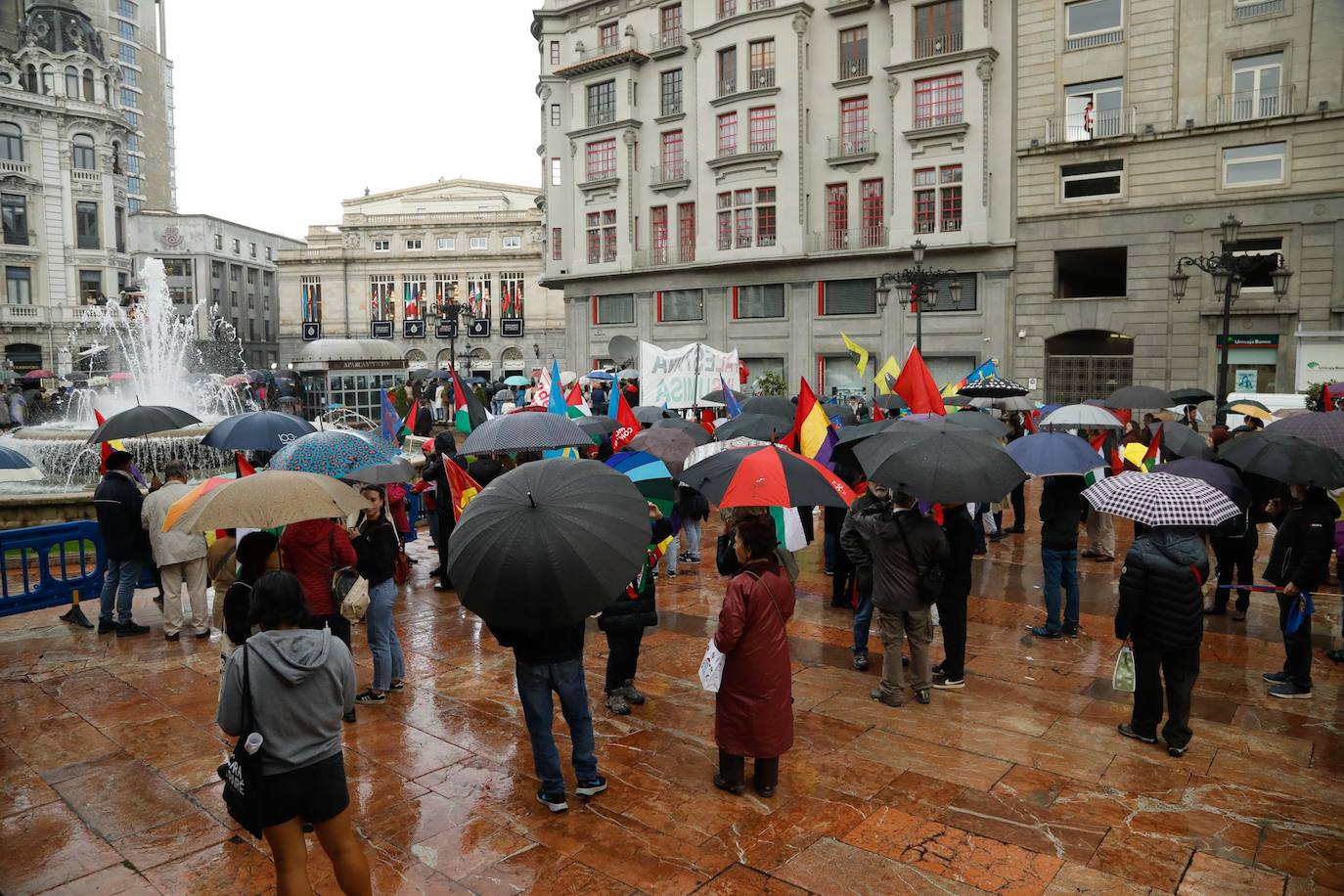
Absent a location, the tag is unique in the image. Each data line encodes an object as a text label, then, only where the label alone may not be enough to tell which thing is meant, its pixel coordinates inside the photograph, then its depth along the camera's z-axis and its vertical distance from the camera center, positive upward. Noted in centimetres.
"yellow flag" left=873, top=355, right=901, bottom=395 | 1791 -35
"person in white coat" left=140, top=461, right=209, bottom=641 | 796 -171
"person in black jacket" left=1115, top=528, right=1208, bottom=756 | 557 -162
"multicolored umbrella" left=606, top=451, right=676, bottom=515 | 709 -92
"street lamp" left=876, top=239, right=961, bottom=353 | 2119 +181
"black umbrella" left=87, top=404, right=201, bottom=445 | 868 -56
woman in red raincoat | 496 -167
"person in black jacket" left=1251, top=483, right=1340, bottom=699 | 646 -152
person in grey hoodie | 369 -147
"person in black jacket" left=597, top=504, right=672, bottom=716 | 614 -182
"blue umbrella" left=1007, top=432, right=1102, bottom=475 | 784 -89
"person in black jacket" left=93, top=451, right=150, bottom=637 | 816 -147
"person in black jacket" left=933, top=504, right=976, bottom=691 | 678 -179
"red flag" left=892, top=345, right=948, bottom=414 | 946 -34
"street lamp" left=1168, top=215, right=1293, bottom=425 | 1648 +157
